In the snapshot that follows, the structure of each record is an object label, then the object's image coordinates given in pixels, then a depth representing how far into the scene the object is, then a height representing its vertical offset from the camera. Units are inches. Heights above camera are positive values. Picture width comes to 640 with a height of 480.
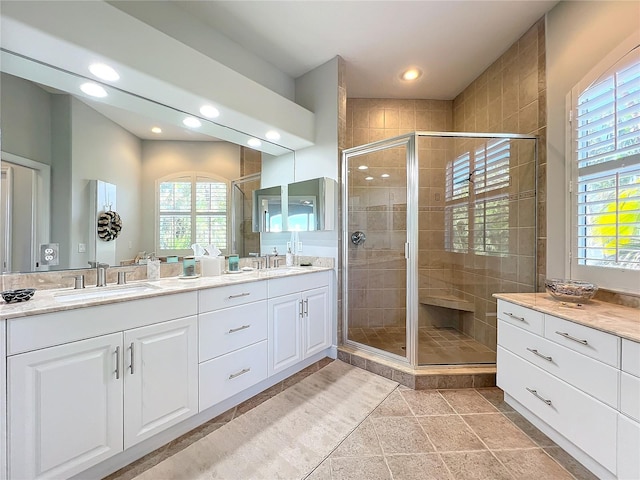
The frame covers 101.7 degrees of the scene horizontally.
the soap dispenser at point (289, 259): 110.8 -8.6
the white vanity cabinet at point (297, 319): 81.2 -27.4
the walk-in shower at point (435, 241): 90.1 -0.6
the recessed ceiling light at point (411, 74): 112.1 +72.7
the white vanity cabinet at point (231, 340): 63.9 -27.0
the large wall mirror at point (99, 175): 56.9 +17.3
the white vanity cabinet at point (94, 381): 41.3 -26.4
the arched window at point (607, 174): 56.6 +15.8
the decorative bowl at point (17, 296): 46.3 -10.4
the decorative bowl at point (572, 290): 61.3 -12.3
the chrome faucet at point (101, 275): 64.7 -9.1
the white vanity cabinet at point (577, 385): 43.1 -29.3
